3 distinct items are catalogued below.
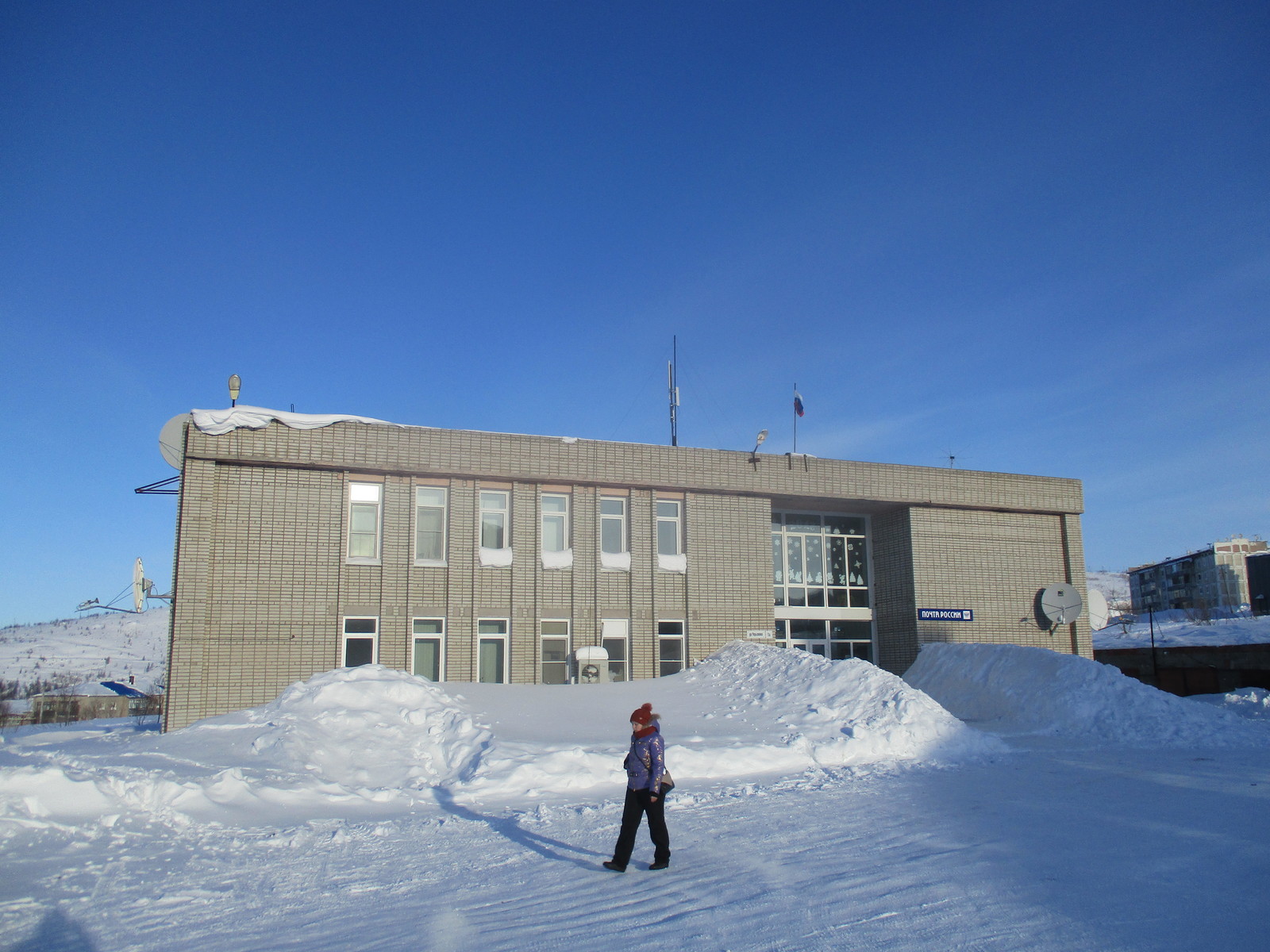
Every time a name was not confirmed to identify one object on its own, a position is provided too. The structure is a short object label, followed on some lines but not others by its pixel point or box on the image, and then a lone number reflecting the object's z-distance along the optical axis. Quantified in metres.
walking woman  6.88
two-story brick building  16.89
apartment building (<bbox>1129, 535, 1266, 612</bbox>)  114.25
